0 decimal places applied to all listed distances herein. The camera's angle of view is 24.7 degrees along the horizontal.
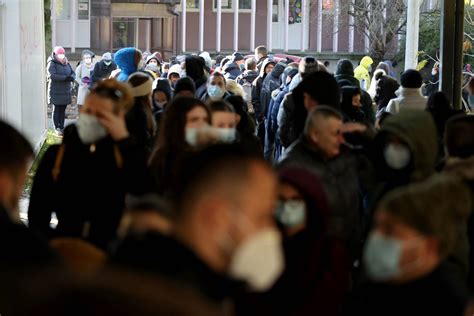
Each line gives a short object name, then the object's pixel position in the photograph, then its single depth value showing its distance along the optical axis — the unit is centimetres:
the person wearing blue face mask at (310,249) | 429
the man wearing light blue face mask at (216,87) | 1224
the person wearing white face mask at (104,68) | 2147
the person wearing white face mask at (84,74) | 2452
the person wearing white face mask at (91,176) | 565
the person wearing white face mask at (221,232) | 259
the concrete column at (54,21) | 4676
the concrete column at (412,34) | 2531
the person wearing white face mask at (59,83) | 2358
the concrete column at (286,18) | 5775
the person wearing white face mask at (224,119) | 694
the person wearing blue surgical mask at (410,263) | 387
